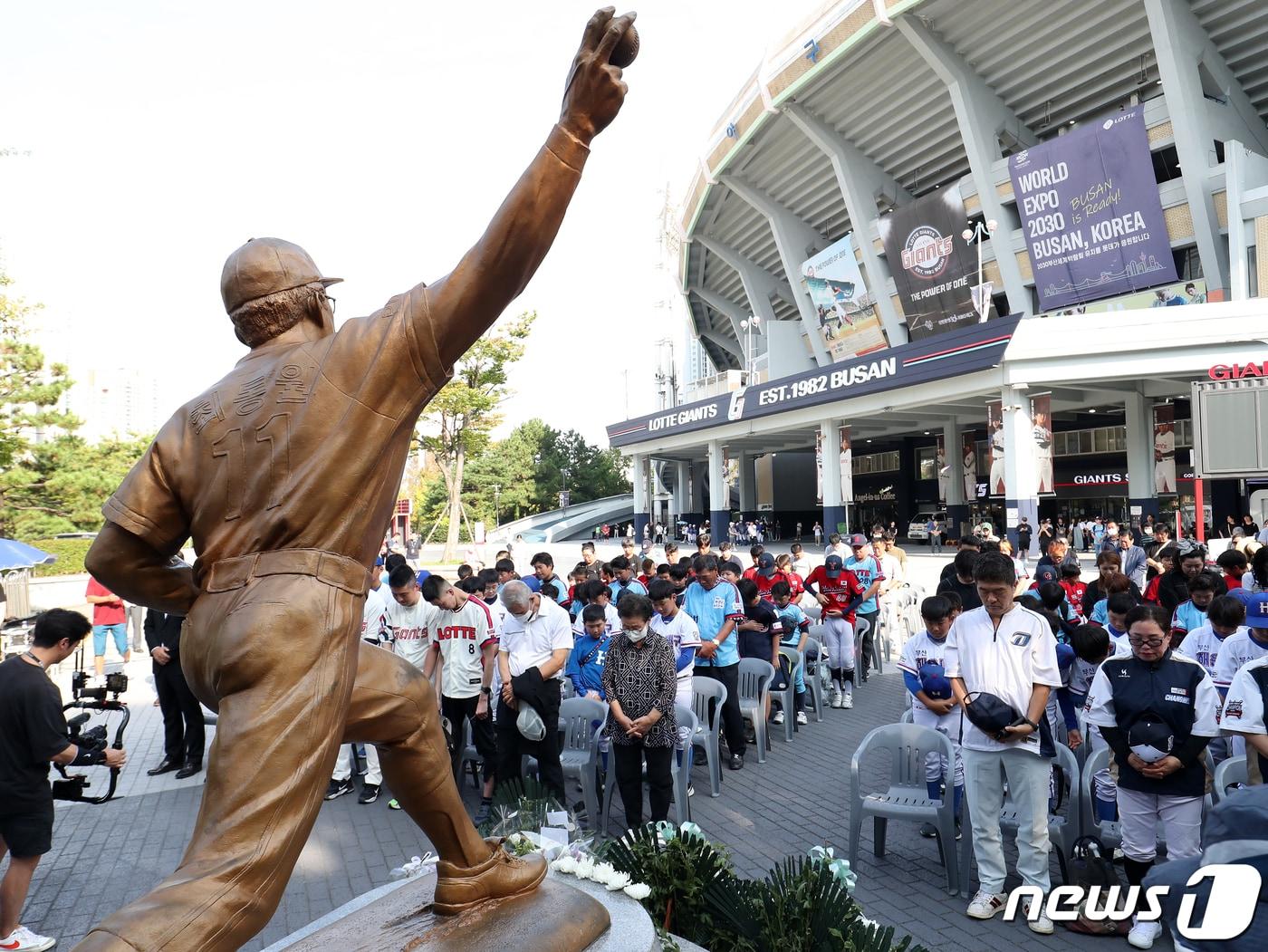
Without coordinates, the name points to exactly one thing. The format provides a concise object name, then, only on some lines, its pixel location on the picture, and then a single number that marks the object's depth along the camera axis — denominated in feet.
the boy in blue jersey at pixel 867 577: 32.55
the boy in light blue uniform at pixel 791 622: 26.71
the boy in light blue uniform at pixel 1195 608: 19.92
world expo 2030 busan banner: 74.84
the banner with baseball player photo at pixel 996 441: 68.23
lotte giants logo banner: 91.45
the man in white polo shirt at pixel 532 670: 18.39
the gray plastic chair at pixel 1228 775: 13.94
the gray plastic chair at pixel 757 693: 23.18
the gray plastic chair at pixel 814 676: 27.94
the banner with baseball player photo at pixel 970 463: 95.71
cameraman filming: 12.12
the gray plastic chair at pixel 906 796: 14.84
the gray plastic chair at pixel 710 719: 20.03
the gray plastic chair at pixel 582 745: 18.43
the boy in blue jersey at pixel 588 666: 22.49
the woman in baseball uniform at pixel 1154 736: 12.94
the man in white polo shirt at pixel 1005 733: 13.79
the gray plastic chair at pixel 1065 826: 14.70
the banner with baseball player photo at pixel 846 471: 86.79
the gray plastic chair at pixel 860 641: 32.63
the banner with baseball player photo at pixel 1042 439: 65.92
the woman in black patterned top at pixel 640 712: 16.42
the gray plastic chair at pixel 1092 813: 14.56
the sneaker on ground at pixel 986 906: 13.80
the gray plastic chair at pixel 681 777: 17.28
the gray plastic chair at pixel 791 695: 24.99
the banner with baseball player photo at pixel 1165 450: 74.38
